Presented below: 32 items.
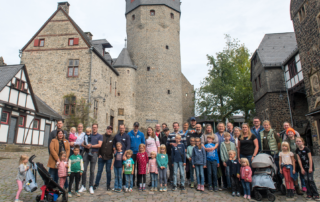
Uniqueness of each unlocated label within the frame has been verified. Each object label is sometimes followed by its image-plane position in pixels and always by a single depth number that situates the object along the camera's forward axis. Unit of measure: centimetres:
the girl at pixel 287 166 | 552
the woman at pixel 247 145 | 596
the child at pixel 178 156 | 629
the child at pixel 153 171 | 614
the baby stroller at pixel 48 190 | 482
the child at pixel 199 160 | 604
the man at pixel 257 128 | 642
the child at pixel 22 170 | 507
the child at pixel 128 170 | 605
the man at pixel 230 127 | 727
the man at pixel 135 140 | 664
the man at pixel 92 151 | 596
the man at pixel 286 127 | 629
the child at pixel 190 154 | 638
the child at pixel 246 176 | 551
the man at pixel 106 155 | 616
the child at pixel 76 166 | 563
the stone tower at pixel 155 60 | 2802
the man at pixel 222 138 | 632
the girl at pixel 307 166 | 535
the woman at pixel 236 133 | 655
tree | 2585
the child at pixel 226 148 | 612
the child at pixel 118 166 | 604
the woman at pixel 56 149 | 545
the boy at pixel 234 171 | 569
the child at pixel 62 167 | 542
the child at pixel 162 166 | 606
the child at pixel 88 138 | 615
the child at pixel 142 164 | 611
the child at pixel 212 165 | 604
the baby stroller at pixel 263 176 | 531
